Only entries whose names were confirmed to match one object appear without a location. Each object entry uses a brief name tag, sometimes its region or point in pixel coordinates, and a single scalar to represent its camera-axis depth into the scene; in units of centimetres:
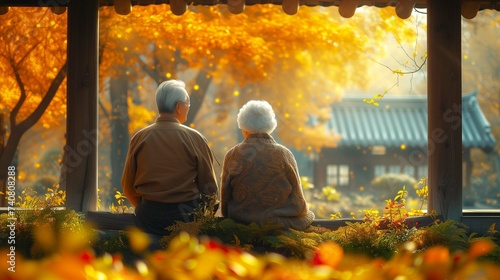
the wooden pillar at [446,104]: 699
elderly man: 638
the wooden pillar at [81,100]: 704
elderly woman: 647
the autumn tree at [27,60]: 1095
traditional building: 2605
